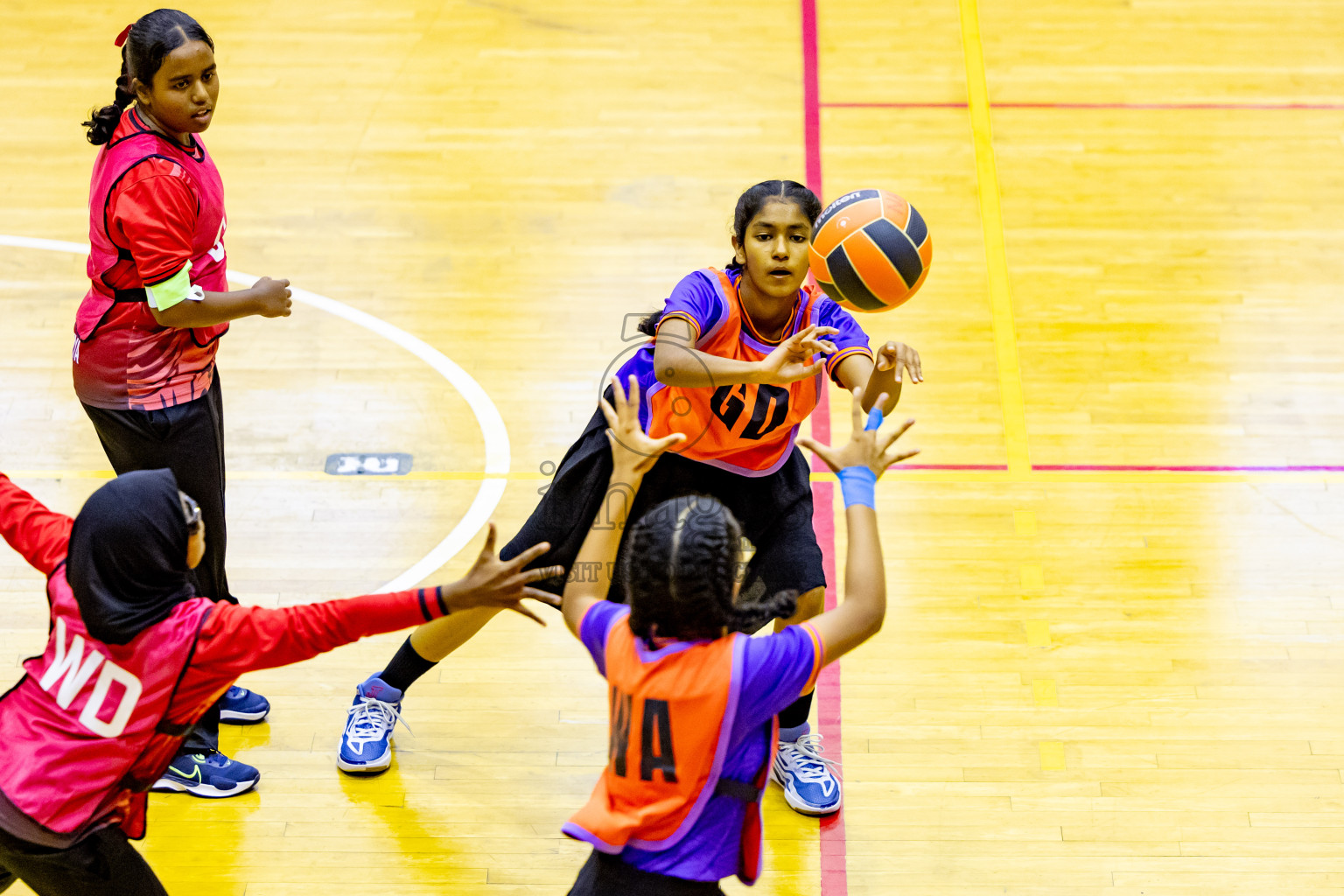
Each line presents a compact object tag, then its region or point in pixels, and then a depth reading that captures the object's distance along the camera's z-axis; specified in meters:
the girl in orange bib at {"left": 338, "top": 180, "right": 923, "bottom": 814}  6.73
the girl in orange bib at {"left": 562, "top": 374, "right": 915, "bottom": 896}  4.99
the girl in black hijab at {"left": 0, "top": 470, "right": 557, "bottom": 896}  5.23
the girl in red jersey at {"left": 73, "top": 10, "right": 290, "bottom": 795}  7.14
